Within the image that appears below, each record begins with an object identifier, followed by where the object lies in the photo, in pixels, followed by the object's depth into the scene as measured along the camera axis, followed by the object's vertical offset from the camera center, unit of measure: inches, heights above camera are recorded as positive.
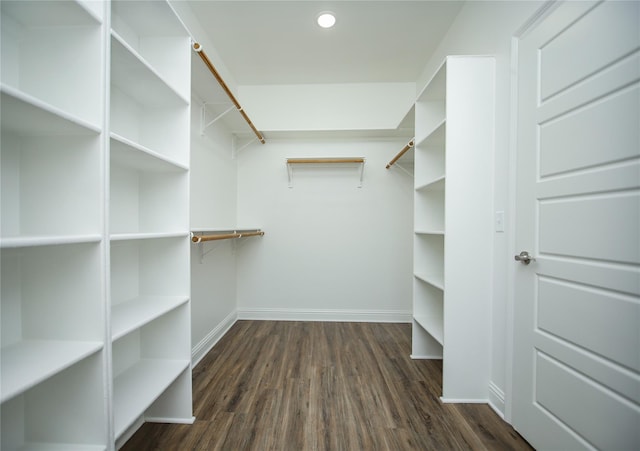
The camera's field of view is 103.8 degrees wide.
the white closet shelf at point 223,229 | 59.3 -2.5
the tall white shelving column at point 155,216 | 47.7 +0.9
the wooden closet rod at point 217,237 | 55.2 -4.2
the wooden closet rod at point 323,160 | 104.7 +25.9
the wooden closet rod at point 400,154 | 83.3 +25.4
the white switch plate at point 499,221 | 56.6 +0.5
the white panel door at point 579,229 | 33.8 -0.9
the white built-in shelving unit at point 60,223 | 31.2 -0.5
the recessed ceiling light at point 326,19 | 73.3 +60.4
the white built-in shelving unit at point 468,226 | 59.9 -0.7
